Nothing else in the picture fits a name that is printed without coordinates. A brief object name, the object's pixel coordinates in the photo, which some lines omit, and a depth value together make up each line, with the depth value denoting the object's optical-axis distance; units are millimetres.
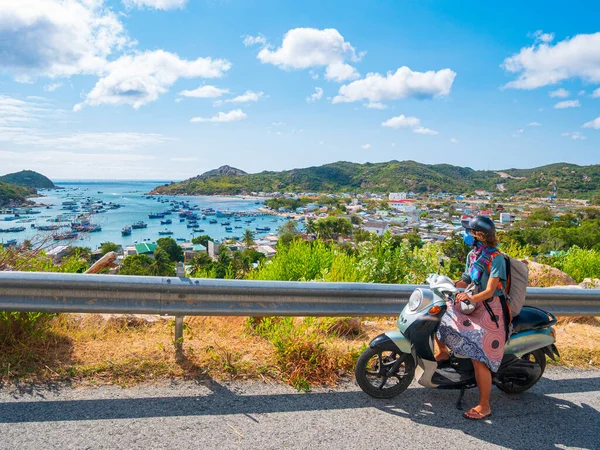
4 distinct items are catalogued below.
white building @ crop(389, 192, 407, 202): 111031
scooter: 3287
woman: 3156
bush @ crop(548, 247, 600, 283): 7980
